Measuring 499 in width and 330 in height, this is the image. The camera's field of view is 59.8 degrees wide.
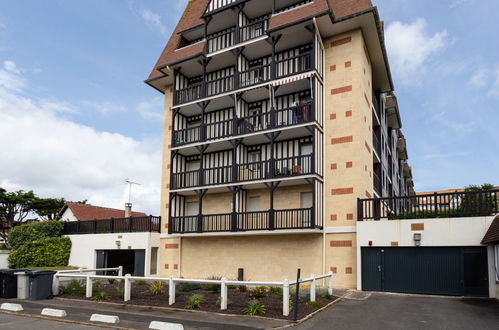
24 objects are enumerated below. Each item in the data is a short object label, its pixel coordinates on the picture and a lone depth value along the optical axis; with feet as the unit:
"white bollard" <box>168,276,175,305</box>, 50.78
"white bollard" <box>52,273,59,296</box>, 60.29
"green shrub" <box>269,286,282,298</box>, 53.41
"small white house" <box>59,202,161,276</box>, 89.66
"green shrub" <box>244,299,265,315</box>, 43.50
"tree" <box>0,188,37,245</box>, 159.94
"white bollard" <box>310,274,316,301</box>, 48.72
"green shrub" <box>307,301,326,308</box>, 47.13
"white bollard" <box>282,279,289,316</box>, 42.16
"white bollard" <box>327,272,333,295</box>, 56.34
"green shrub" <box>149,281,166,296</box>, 57.00
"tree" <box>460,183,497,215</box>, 57.16
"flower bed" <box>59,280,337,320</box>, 45.14
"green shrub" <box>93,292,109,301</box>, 55.52
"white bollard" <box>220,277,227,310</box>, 45.68
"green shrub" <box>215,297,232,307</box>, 48.00
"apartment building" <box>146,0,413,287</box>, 70.64
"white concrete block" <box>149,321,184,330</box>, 36.50
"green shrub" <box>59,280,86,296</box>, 60.54
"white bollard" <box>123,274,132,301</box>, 54.24
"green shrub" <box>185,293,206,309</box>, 47.84
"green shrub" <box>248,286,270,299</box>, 52.23
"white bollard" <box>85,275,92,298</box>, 57.98
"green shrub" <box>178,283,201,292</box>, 59.93
